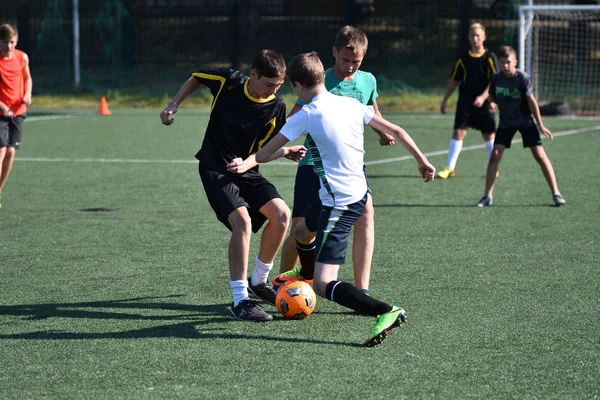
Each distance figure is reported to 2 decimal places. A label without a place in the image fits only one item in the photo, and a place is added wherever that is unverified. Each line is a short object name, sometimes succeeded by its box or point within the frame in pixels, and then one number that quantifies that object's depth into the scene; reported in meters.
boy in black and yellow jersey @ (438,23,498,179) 25.39
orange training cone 45.22
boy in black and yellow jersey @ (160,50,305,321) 11.94
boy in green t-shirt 12.22
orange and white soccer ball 11.74
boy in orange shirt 20.23
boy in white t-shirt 10.79
